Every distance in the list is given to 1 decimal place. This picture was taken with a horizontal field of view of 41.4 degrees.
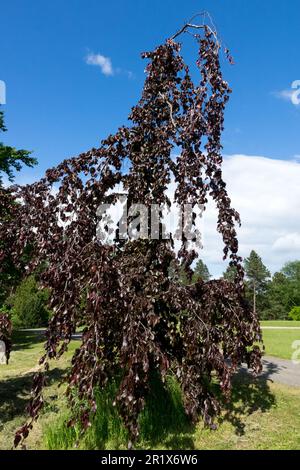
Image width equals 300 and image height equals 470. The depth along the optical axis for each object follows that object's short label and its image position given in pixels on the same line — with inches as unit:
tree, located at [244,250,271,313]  2321.6
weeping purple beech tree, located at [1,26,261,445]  142.6
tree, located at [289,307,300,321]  1518.6
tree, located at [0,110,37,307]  507.5
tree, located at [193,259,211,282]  2883.9
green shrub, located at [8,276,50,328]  923.4
